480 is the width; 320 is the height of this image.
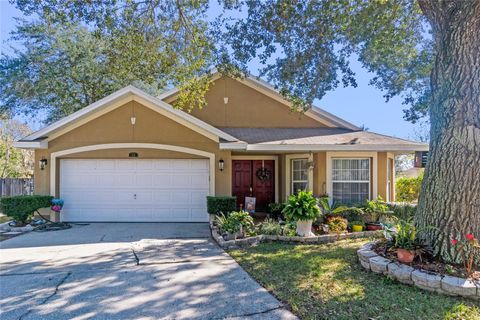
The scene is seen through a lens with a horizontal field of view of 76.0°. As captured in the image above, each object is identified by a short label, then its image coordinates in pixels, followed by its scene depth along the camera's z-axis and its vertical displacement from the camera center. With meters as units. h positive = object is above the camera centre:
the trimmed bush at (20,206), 8.90 -1.25
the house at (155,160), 9.83 +0.10
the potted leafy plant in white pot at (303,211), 7.33 -1.15
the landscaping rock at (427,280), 4.33 -1.67
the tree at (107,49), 7.56 +3.76
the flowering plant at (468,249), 4.73 -1.34
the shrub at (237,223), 7.36 -1.47
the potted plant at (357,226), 8.48 -1.74
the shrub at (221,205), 9.20 -1.25
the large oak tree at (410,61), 5.02 +2.67
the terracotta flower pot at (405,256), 4.93 -1.48
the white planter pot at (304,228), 7.52 -1.59
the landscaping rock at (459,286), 4.13 -1.67
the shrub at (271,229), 7.61 -1.63
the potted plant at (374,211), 9.20 -1.44
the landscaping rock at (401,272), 4.59 -1.65
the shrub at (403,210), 9.30 -1.43
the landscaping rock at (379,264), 4.91 -1.63
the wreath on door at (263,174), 12.49 -0.43
